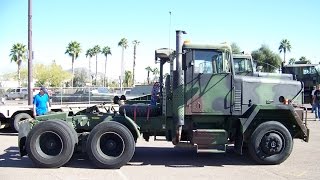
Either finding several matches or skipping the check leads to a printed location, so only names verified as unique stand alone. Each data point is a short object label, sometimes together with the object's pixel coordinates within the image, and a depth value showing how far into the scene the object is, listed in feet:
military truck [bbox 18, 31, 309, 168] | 27.64
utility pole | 58.29
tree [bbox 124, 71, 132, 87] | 275.71
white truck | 46.52
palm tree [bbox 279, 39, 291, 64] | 272.92
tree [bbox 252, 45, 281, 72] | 166.54
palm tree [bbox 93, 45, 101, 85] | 322.96
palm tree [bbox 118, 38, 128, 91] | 295.69
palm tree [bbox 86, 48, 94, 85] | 325.42
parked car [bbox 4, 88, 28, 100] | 99.32
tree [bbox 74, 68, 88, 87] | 325.05
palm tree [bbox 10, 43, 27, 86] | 276.16
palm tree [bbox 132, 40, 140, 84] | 269.44
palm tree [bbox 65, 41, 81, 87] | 274.59
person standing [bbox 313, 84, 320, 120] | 62.80
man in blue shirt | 39.78
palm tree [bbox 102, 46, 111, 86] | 327.84
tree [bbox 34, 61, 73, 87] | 279.49
